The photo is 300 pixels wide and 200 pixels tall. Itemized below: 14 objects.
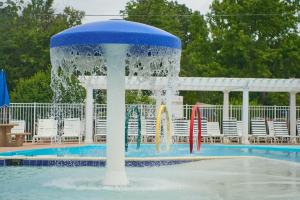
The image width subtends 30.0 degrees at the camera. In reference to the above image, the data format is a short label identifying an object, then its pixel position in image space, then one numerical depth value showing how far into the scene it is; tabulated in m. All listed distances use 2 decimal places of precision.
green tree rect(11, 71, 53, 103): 22.83
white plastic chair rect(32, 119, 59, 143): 18.16
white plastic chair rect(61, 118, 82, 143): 18.50
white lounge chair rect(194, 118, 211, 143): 19.57
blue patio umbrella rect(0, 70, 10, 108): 15.54
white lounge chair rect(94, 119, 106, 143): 19.38
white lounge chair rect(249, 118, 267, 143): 20.22
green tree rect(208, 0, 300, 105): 28.78
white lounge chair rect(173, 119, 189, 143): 19.61
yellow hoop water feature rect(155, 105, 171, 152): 12.87
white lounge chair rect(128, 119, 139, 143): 19.20
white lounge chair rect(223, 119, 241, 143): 20.05
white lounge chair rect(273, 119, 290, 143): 20.34
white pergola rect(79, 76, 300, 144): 19.34
